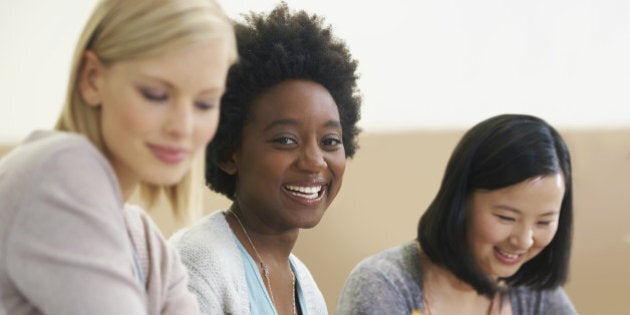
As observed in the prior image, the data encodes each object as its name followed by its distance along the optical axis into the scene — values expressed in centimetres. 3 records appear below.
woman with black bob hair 185
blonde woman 136
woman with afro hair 186
